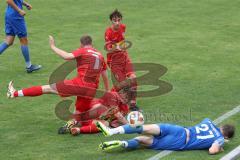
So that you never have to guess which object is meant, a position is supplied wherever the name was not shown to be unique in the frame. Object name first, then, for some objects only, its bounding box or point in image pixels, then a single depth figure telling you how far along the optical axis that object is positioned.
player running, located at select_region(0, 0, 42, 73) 25.87
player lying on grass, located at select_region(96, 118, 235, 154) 17.42
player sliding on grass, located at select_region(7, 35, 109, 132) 19.70
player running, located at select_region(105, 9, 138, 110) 22.22
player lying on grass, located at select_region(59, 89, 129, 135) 19.30
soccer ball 17.67
